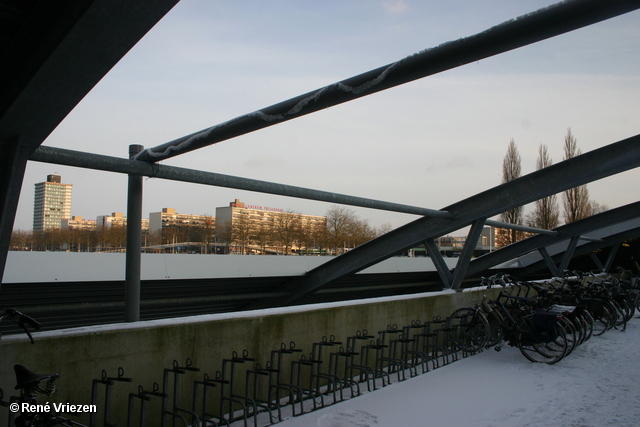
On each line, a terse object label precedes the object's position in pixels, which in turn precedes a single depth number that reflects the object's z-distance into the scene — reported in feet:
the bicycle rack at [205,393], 13.85
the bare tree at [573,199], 116.98
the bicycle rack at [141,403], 12.28
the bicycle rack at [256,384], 14.39
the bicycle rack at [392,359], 19.98
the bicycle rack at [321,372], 16.70
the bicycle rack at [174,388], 13.23
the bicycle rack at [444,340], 23.57
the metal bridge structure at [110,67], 7.54
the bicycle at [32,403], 9.16
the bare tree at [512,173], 120.78
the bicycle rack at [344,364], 17.38
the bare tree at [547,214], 118.42
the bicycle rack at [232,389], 13.87
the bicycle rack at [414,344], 21.34
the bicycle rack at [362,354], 18.40
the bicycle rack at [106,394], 12.00
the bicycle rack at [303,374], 15.98
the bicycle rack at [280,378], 15.12
